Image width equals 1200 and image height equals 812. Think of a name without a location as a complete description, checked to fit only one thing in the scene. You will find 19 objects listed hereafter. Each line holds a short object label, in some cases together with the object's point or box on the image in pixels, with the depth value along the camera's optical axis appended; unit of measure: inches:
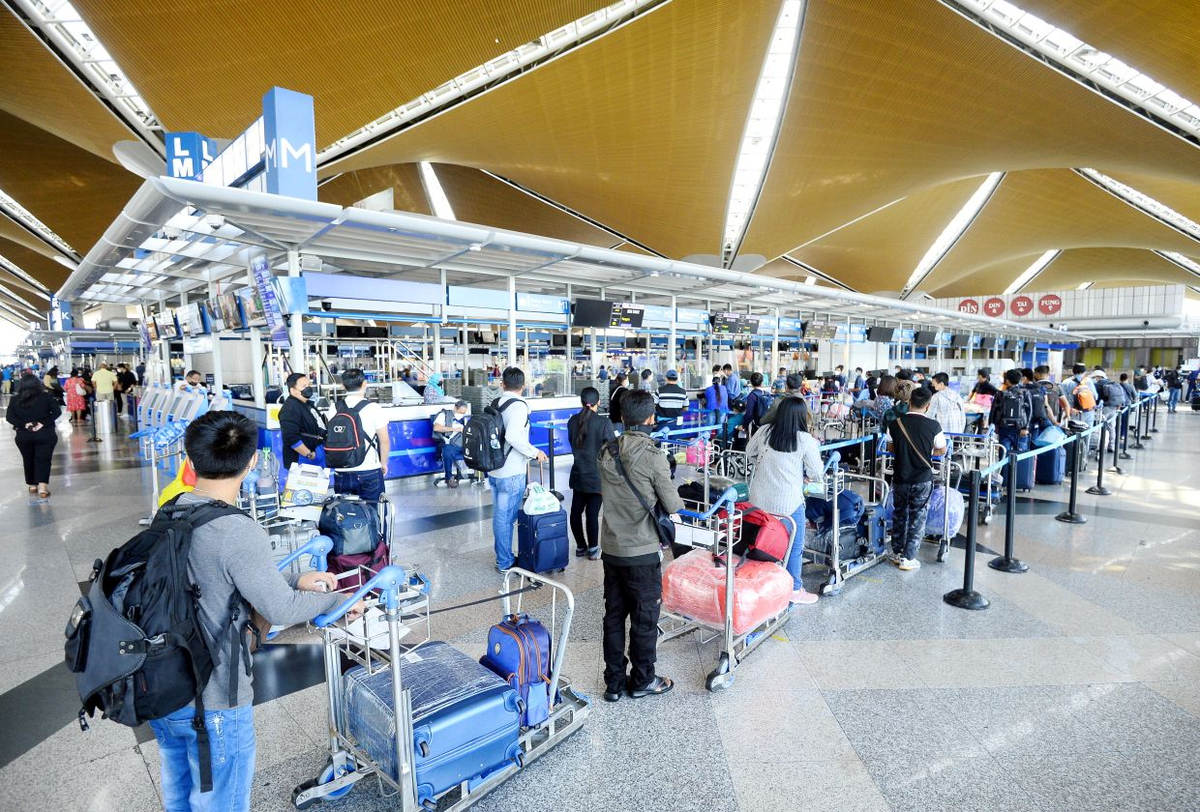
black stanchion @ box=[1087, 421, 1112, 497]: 334.0
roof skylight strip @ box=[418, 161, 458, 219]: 1168.2
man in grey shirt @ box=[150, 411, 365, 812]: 66.7
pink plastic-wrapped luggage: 146.7
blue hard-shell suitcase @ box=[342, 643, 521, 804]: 92.8
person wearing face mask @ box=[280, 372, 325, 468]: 202.2
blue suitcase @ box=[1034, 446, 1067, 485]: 359.9
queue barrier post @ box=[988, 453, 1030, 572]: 207.2
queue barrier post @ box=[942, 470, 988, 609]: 183.8
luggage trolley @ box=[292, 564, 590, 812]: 87.8
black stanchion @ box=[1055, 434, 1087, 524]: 265.3
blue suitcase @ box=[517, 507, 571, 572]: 200.4
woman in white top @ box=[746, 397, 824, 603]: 169.9
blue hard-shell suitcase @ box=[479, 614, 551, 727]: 109.8
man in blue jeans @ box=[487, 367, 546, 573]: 197.2
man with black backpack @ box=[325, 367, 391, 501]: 187.6
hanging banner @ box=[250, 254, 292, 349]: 305.3
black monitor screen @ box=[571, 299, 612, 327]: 486.6
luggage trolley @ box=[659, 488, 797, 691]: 138.6
